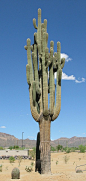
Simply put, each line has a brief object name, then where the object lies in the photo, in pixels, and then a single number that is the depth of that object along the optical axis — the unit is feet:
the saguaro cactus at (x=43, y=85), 38.42
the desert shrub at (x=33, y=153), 85.35
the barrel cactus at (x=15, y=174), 37.33
